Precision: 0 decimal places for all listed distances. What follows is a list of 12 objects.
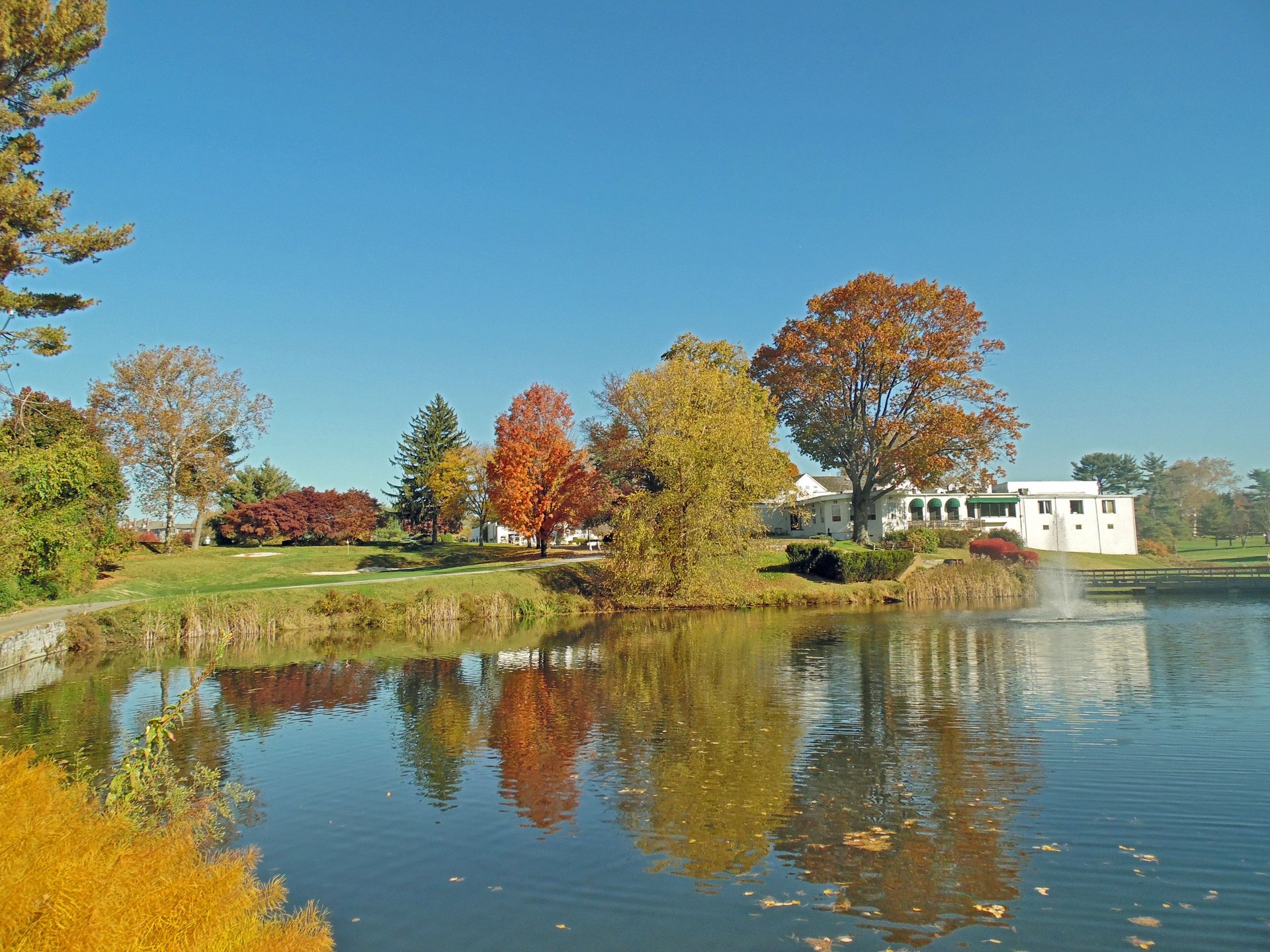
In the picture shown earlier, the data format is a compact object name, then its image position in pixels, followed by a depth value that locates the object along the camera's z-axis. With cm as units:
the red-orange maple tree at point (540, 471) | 5359
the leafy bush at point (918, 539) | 5469
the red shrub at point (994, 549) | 5553
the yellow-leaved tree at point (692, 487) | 4097
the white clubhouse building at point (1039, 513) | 6938
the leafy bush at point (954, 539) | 6166
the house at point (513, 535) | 8944
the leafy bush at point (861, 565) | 4556
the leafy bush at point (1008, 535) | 6406
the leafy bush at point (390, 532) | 8138
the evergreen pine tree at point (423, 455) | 8019
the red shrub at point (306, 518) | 6712
